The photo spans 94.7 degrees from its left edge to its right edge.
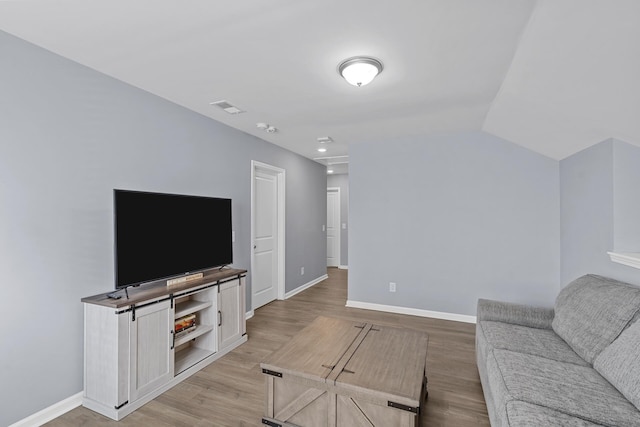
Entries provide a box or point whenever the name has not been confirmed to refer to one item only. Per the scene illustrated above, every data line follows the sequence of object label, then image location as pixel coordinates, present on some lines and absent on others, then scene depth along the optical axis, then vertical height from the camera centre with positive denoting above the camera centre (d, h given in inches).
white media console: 80.7 -39.2
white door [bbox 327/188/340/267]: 311.7 -12.8
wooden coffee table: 61.4 -36.0
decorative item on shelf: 103.5 -38.7
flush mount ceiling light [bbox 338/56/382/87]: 81.9 +41.5
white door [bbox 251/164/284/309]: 171.5 -12.3
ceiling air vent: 115.6 +44.3
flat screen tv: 87.7 -6.8
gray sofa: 53.9 -35.0
